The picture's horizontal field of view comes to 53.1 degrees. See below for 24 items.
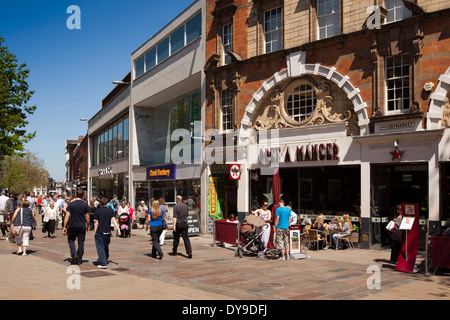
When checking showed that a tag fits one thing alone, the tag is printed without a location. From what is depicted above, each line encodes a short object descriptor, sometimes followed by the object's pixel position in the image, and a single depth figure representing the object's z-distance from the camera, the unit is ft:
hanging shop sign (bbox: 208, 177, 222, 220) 73.82
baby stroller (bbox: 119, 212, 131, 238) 68.95
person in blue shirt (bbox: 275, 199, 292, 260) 45.85
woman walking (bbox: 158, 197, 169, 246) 51.81
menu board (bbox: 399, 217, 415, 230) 38.19
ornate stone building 48.44
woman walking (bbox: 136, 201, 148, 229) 86.84
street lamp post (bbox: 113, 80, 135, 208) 109.70
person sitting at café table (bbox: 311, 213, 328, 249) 54.60
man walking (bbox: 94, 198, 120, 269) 38.45
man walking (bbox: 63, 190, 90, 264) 39.63
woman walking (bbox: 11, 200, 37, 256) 45.96
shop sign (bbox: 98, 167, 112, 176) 134.23
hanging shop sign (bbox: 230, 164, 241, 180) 59.72
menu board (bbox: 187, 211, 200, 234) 69.10
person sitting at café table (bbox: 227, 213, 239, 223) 55.36
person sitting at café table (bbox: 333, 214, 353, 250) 53.11
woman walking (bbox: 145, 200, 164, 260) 44.93
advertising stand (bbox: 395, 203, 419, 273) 37.93
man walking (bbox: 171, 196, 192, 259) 45.75
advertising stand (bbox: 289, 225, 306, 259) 46.83
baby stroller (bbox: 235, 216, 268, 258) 47.34
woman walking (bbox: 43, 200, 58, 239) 67.51
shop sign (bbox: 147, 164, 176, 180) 89.61
